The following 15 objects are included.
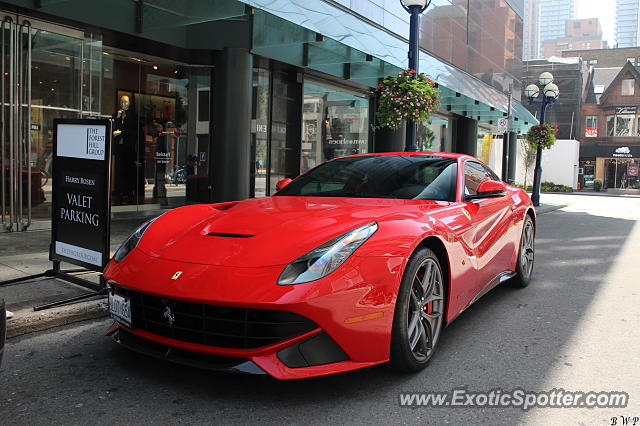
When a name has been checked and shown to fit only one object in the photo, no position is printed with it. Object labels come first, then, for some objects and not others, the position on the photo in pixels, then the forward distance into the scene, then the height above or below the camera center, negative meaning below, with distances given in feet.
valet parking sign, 15.10 -0.88
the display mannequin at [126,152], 39.34 +0.83
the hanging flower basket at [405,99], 30.73 +4.09
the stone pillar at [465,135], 77.56 +5.41
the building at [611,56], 260.66 +58.29
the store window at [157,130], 39.27 +2.61
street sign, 51.44 +4.64
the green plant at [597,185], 156.04 -2.17
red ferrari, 8.98 -2.02
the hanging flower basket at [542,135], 70.95 +5.23
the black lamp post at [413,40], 30.73 +7.58
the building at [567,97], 190.70 +27.98
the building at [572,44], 622.95 +153.04
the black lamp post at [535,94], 69.91 +10.08
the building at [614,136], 167.63 +13.29
